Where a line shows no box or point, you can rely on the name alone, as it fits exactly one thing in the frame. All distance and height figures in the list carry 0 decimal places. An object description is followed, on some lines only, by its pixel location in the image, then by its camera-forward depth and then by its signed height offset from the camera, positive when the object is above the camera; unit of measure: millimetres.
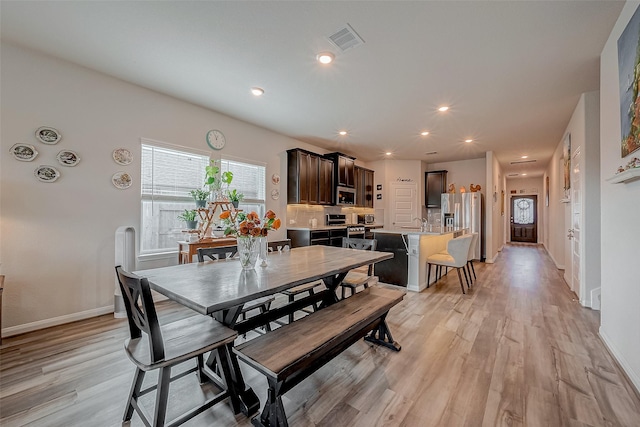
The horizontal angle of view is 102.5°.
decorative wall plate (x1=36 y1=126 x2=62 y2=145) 2658 +823
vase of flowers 1988 -146
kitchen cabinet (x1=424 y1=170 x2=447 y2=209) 7734 +855
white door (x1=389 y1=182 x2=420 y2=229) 7586 +379
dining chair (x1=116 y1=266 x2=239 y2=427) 1283 -735
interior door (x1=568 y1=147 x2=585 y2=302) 3538 -117
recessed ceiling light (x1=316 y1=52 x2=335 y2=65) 2569 +1602
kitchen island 4020 -660
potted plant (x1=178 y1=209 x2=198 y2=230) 3604 -59
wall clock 4008 +1191
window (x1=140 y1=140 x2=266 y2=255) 3426 +346
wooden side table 3338 -426
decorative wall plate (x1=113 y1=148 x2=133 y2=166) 3131 +712
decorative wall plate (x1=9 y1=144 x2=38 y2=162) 2535 +615
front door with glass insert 11359 -172
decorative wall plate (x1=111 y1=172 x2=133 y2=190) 3125 +415
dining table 1437 -449
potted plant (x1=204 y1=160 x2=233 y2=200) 3838 +543
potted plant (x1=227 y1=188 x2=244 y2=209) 4027 +268
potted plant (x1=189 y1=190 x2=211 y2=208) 3683 +245
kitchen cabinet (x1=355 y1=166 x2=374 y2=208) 7031 +792
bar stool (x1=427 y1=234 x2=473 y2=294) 3924 -600
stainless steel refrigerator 6641 +54
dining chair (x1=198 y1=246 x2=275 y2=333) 2268 -440
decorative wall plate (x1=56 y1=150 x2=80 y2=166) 2771 +609
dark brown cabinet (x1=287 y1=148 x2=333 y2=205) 5203 +779
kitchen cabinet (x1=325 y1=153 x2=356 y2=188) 6230 +1144
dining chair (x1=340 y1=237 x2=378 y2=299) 2773 -713
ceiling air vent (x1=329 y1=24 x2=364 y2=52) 2217 +1593
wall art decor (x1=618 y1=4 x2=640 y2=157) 1764 +968
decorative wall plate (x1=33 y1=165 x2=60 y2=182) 2648 +420
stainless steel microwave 6230 +467
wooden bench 1334 -755
